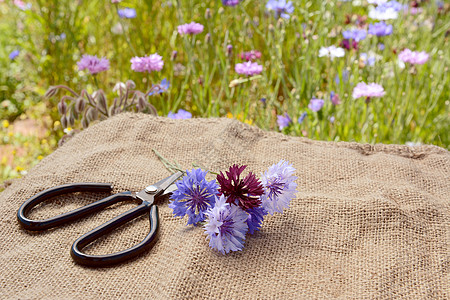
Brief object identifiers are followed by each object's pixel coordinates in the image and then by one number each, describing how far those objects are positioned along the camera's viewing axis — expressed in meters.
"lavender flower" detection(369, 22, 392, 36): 1.56
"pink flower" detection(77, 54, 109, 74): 1.31
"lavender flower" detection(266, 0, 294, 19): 1.60
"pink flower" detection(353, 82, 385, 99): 1.39
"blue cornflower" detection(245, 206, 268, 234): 0.74
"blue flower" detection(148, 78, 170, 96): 1.38
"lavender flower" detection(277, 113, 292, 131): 1.53
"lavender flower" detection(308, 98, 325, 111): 1.47
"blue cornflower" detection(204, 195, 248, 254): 0.70
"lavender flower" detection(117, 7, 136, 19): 1.98
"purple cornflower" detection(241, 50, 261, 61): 1.66
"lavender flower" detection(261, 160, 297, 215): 0.74
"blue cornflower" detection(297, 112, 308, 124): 1.51
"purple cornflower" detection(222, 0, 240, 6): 1.69
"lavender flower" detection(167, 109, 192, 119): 1.49
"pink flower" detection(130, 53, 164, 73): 1.43
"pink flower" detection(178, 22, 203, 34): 1.56
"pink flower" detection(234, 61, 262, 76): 1.46
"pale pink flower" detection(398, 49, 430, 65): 1.50
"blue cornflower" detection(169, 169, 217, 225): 0.74
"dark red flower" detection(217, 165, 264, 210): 0.71
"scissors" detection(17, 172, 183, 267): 0.73
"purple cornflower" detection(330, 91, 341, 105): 1.50
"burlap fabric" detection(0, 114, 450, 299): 0.70
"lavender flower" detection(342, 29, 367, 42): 1.59
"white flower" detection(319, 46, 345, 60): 1.55
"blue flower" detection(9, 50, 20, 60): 2.47
